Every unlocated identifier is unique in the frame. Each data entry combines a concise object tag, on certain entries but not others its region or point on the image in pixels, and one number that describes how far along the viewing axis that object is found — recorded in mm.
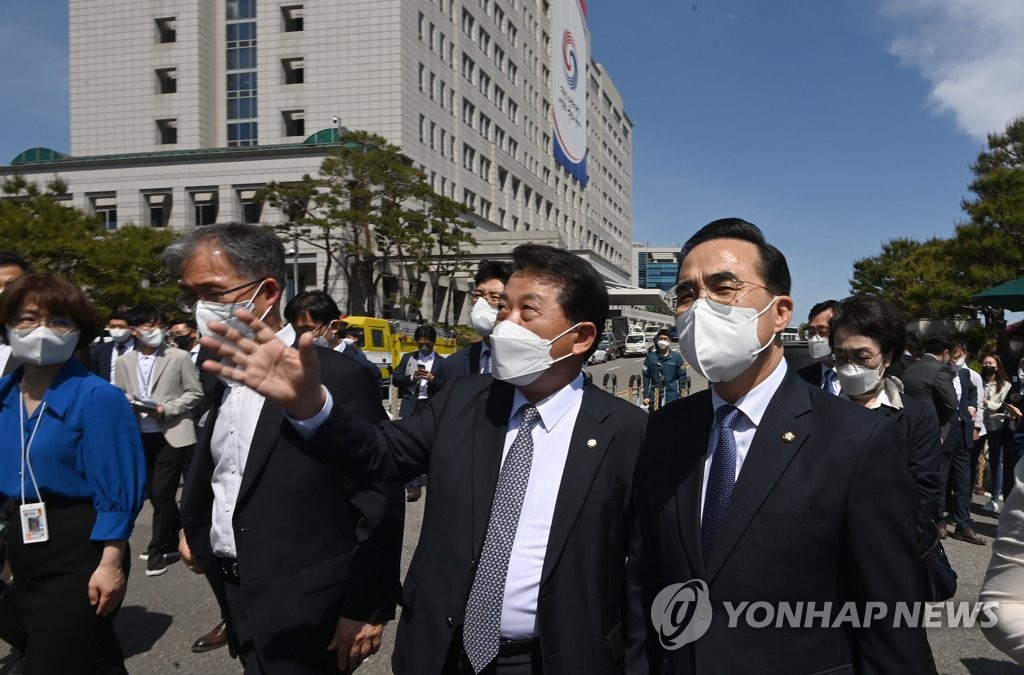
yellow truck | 24844
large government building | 44312
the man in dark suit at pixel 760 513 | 1846
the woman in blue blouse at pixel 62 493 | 2957
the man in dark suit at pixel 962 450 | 7219
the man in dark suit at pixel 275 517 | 2469
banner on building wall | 74625
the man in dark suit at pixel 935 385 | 6241
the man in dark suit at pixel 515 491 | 2115
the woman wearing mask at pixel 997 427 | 8555
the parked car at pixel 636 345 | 46094
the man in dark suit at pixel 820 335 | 5805
